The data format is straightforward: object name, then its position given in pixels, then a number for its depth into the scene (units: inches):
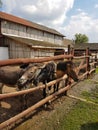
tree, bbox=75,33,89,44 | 1743.4
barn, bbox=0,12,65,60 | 408.1
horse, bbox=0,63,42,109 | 97.1
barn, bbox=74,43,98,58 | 925.0
